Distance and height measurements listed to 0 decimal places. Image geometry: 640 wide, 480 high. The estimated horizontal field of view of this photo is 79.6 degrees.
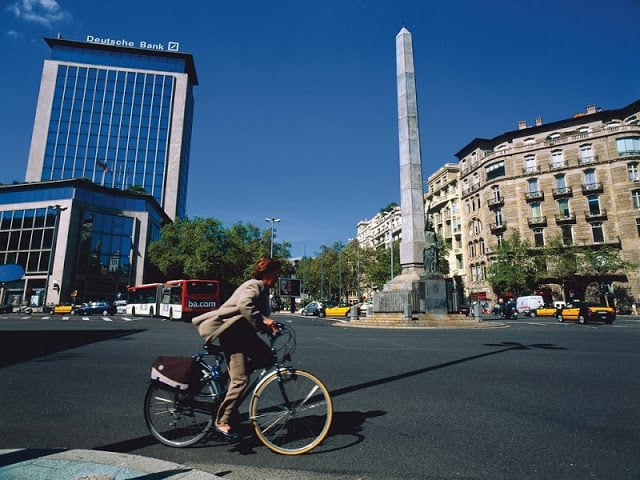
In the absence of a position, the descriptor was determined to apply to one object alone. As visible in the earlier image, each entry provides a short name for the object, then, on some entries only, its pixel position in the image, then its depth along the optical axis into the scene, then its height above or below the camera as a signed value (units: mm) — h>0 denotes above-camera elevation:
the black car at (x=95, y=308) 37094 -269
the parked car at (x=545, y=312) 35938 -439
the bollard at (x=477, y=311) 22531 -267
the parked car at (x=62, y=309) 37781 -382
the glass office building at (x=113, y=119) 65562 +32882
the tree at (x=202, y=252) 45250 +6568
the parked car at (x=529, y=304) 40281 +335
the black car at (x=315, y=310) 39500 -382
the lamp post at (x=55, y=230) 44662 +8986
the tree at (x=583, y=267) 39250 +4104
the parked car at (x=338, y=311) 37500 -449
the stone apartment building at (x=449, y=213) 58250 +14901
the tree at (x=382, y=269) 64188 +6288
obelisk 22969 +8659
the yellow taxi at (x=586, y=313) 24008 -335
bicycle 3365 -896
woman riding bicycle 3359 -267
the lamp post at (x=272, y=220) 48469 +10723
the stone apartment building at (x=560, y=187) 41719 +14278
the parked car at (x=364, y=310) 27570 -257
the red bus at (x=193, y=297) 24688 +545
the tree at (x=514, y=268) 43188 +4403
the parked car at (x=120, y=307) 40125 -170
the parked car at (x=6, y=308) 37800 -323
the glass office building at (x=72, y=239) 46531 +8369
